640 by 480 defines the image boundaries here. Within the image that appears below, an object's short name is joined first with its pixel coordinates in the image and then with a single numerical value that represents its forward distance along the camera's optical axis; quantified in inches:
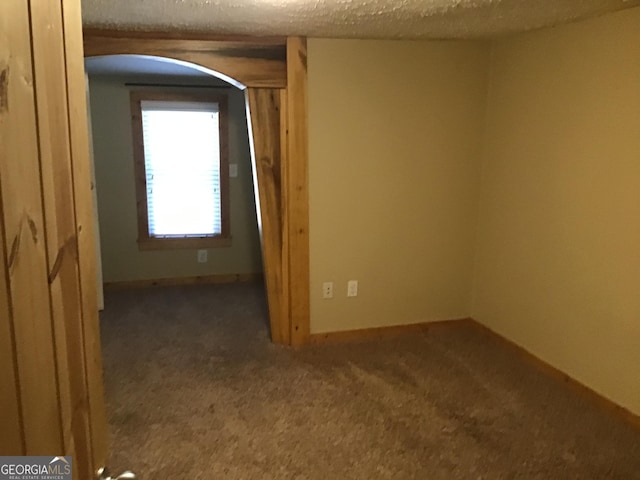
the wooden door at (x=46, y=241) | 28.1
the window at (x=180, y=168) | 205.0
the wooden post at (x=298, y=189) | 141.8
